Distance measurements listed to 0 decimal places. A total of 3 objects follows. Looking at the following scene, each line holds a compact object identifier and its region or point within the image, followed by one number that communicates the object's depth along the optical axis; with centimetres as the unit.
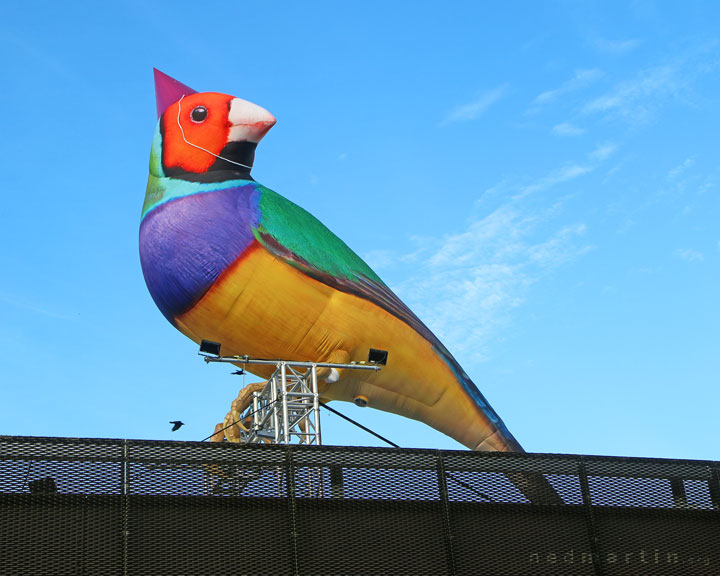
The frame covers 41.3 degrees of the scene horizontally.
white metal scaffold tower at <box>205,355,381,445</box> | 1395
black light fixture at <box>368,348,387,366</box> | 1470
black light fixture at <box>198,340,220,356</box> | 1427
